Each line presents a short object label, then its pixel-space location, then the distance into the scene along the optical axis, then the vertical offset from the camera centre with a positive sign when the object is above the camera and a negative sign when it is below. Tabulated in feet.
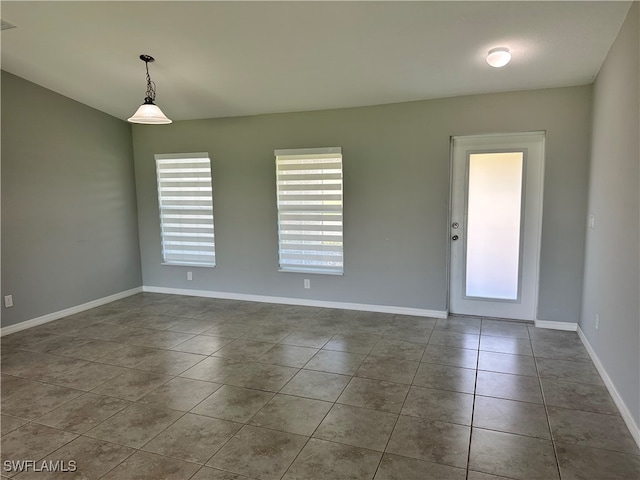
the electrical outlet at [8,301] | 13.11 -3.16
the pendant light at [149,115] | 10.41 +2.43
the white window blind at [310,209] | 15.11 -0.20
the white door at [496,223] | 13.17 -0.73
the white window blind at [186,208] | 17.12 -0.12
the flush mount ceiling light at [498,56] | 9.89 +3.71
